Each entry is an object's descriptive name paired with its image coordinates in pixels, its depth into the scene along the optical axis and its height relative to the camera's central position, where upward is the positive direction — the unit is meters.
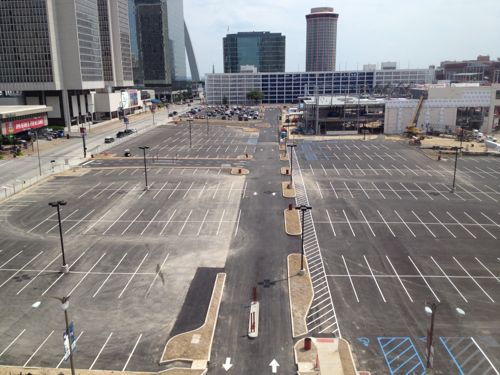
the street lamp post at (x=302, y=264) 38.36 -15.90
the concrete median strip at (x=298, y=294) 30.94 -16.86
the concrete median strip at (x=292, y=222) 48.66 -16.22
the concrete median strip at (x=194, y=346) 27.19 -17.06
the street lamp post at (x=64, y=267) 39.33 -16.26
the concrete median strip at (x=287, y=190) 63.50 -15.84
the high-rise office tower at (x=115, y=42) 178.62 +20.03
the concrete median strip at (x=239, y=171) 78.64 -15.52
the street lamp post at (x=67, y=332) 23.70 -13.58
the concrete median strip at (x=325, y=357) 25.89 -17.05
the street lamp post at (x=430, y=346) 23.43 -14.91
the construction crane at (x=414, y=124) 120.62 -11.39
